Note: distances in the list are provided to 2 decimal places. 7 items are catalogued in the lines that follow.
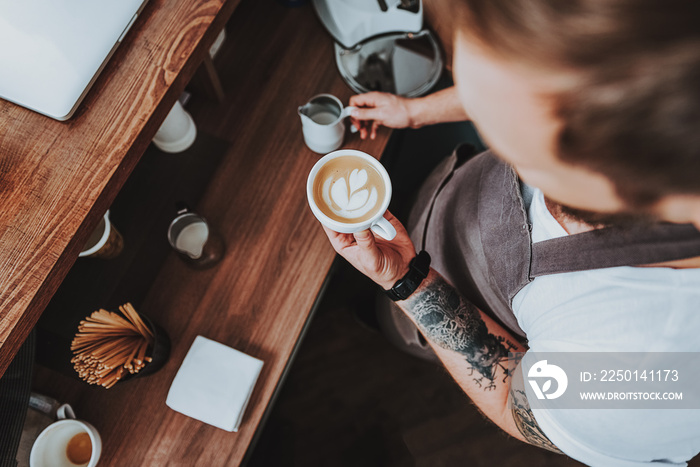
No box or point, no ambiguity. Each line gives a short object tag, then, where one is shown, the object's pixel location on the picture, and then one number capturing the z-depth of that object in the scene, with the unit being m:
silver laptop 0.59
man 0.36
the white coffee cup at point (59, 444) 0.79
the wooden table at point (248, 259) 0.90
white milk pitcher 0.97
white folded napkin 0.88
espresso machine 1.05
